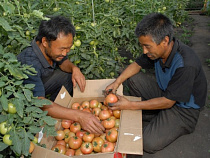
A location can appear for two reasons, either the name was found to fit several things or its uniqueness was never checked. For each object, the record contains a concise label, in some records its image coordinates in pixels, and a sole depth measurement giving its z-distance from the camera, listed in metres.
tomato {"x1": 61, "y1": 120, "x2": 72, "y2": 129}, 2.14
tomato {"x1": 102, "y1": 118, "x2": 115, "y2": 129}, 2.07
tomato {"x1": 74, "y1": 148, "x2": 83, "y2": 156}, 1.95
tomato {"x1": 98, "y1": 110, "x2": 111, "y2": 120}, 2.16
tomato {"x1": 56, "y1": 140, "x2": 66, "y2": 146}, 2.01
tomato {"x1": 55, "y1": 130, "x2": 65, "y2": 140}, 2.02
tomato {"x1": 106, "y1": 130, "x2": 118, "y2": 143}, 1.89
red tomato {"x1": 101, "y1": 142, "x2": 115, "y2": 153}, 1.80
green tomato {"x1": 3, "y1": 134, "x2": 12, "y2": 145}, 1.32
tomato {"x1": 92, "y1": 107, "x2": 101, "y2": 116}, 2.25
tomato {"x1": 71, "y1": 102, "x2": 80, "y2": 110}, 2.27
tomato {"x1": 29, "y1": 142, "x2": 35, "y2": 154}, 1.51
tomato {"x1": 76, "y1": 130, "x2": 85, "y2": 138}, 2.05
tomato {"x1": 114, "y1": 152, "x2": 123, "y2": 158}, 1.59
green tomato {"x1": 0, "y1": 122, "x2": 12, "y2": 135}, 1.31
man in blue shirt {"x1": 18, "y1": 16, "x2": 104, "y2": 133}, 1.90
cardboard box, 1.54
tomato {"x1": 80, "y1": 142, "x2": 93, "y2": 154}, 1.92
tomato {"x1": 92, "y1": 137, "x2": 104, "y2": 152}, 1.94
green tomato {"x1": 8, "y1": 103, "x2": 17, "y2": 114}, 1.34
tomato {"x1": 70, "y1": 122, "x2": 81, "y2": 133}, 2.10
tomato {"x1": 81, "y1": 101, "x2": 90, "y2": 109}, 2.30
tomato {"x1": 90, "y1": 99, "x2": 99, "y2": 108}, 2.29
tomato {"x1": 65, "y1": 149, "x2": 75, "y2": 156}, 1.93
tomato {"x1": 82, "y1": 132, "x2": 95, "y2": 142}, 1.99
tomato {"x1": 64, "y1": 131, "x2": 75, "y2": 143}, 2.05
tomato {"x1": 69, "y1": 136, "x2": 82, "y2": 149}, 1.98
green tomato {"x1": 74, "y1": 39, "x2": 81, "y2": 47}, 2.41
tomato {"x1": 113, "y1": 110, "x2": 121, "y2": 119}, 2.21
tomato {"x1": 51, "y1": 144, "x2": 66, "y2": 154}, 1.87
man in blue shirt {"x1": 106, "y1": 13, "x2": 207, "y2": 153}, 1.94
